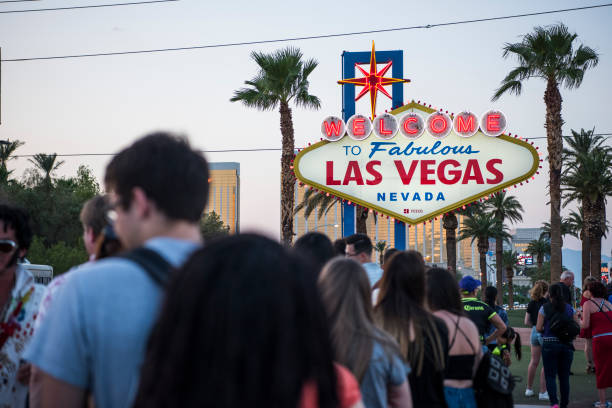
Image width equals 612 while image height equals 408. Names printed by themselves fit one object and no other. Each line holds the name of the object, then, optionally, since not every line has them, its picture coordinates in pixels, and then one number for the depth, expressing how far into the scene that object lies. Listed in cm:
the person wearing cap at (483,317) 814
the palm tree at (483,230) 5325
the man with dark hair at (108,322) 170
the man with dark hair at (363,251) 604
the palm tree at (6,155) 4762
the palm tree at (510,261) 7722
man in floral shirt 339
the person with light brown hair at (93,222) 296
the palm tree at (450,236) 3389
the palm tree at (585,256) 3828
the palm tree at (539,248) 7069
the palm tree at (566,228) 5138
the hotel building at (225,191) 11300
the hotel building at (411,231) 15116
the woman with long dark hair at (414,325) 397
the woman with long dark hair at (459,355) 459
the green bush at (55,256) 4003
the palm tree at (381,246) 8329
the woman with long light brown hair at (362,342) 308
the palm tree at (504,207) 5178
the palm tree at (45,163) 5202
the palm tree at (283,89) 2222
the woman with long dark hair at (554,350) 895
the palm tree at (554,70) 2264
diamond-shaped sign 1641
